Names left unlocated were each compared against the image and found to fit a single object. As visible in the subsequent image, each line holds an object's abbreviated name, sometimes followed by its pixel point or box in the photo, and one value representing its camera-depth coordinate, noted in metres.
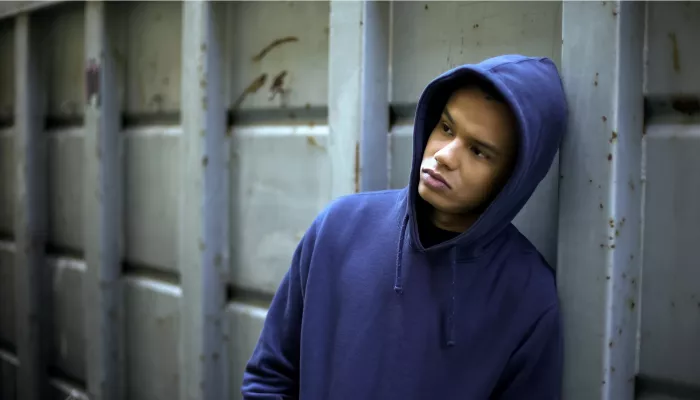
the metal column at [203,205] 1.89
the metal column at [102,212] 2.27
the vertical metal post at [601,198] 1.15
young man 1.06
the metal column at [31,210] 2.65
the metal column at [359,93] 1.50
